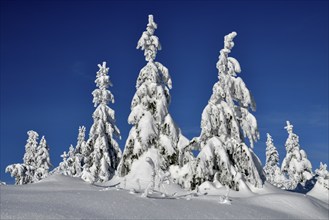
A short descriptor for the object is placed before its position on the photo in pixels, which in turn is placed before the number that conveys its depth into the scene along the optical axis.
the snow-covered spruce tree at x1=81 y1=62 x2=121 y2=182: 31.02
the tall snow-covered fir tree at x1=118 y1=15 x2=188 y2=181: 22.94
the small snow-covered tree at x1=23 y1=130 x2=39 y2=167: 49.38
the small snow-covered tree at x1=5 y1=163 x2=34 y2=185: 35.72
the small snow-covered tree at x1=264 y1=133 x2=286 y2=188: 54.67
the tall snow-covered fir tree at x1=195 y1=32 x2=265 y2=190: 20.42
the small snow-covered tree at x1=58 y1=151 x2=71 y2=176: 39.67
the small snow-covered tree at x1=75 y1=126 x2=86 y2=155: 53.03
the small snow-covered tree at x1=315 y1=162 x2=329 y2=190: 24.95
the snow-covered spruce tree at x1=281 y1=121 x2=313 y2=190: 39.34
